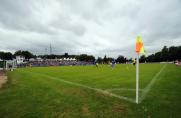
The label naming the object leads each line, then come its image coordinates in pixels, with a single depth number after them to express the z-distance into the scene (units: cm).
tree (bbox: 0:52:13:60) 8247
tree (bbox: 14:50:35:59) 8985
